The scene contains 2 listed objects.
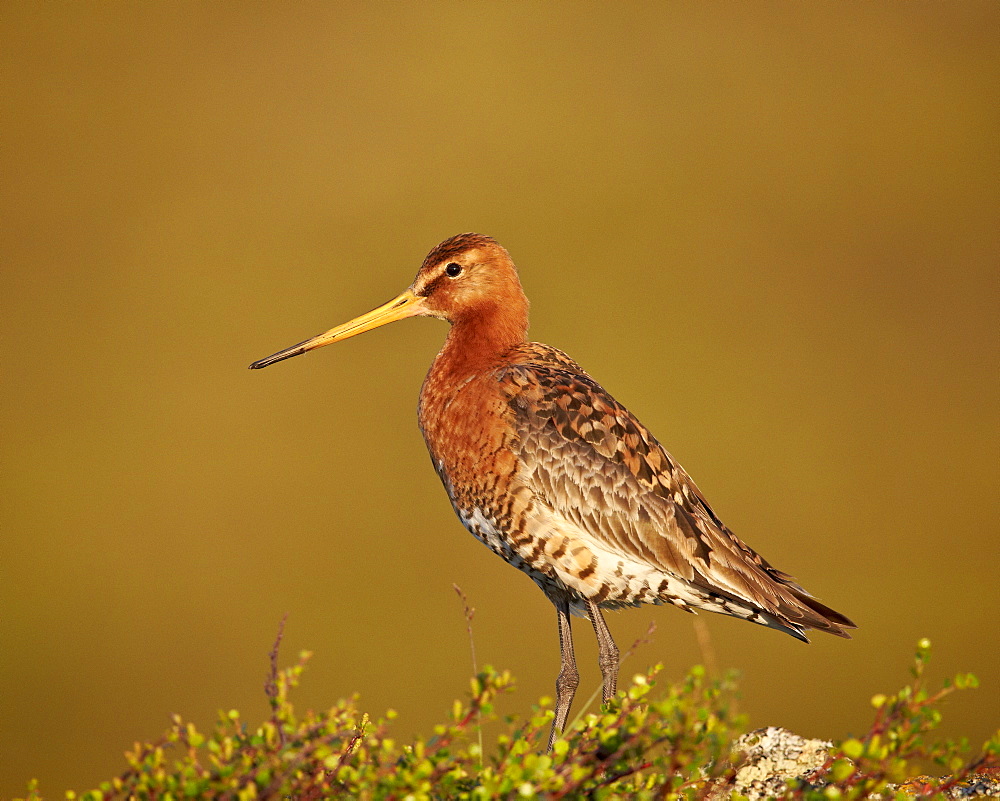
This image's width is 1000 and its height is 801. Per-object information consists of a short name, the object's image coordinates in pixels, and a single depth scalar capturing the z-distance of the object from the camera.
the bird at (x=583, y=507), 13.66
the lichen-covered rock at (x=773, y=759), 11.96
